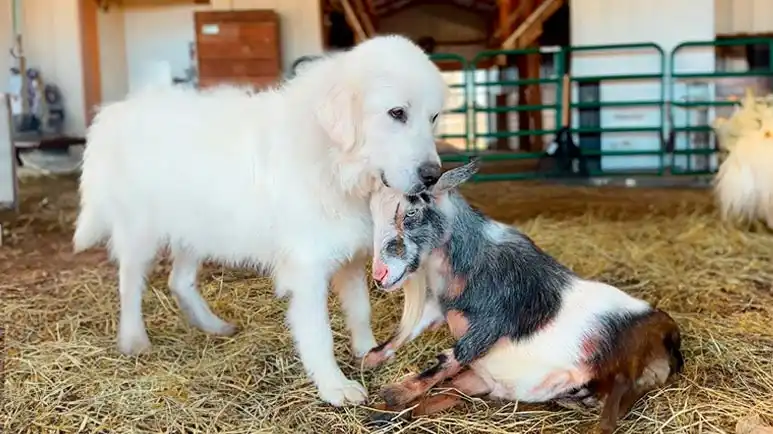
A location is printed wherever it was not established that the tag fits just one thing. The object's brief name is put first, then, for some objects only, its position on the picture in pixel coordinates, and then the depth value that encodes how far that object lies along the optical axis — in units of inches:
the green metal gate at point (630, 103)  321.4
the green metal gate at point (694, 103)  313.7
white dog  91.7
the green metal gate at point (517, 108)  322.7
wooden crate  354.0
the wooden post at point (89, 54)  481.7
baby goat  87.7
